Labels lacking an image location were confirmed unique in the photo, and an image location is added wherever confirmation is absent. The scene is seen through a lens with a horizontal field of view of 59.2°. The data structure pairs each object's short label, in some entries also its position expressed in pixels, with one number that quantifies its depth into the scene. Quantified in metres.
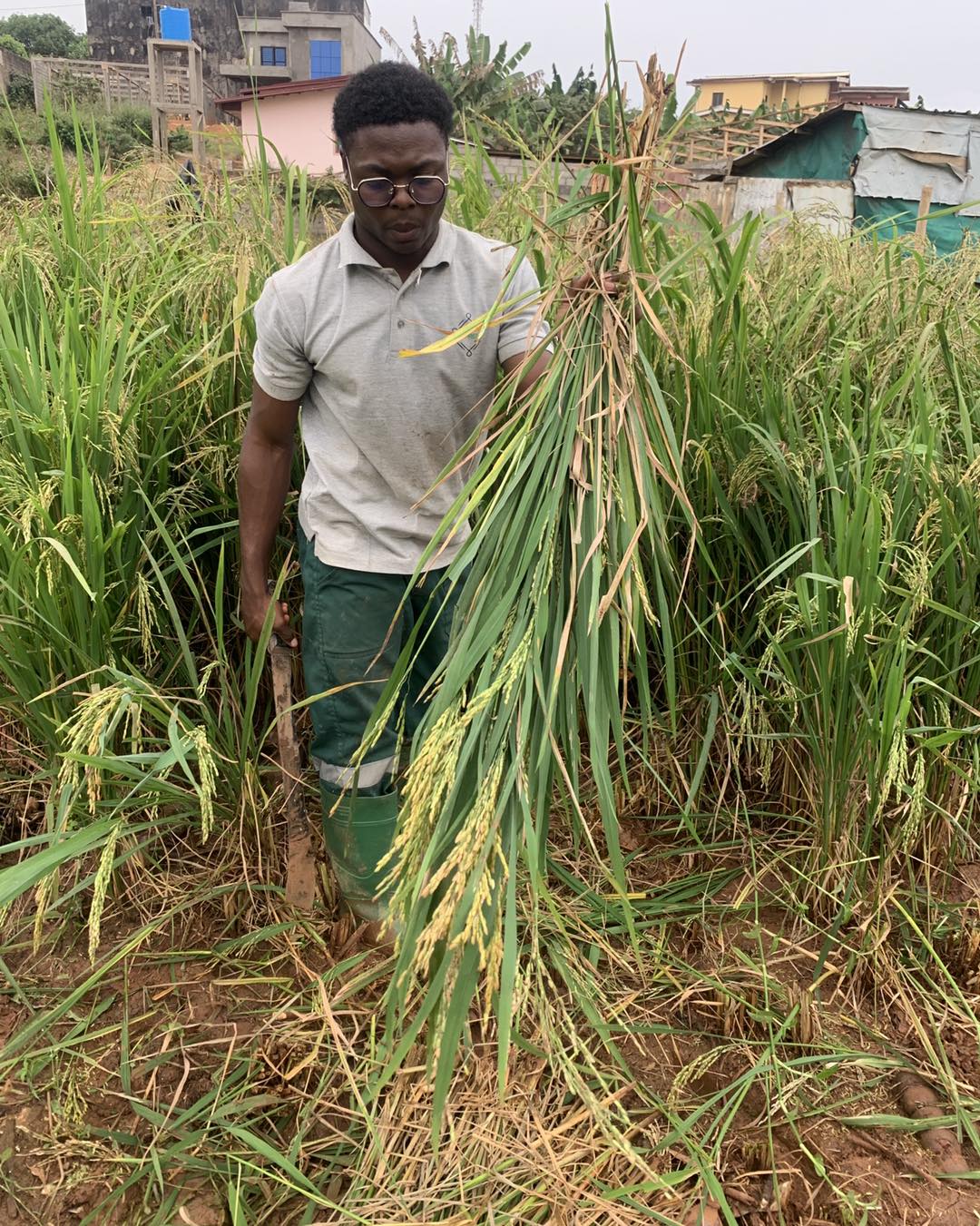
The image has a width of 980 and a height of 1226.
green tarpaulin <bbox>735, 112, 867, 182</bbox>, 13.53
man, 1.44
